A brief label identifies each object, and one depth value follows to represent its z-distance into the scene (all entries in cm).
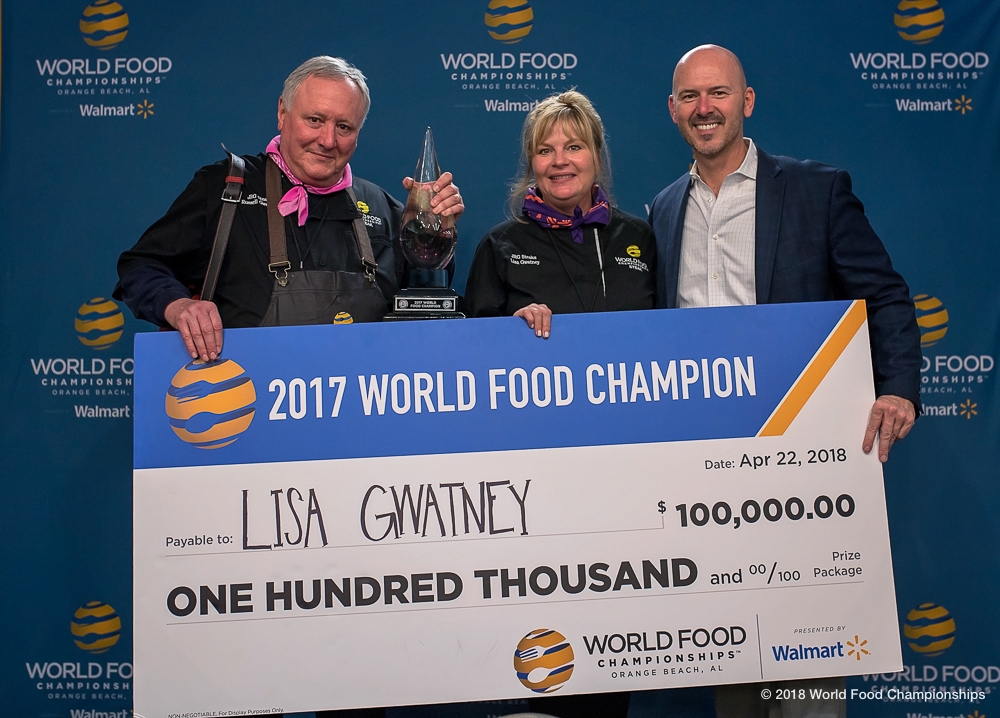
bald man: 208
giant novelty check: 180
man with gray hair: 216
